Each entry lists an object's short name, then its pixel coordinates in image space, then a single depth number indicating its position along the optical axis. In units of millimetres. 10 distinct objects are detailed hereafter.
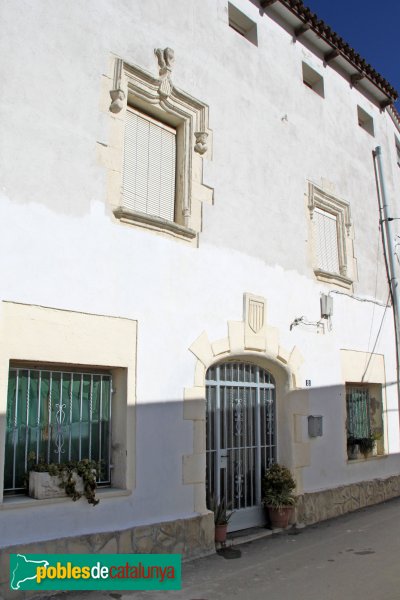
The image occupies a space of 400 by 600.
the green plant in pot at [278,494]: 7984
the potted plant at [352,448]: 9953
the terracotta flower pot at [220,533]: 7074
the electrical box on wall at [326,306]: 9398
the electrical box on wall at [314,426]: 8688
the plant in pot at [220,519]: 7086
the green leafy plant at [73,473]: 5559
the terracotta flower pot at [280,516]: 7969
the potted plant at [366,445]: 10125
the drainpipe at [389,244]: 11242
